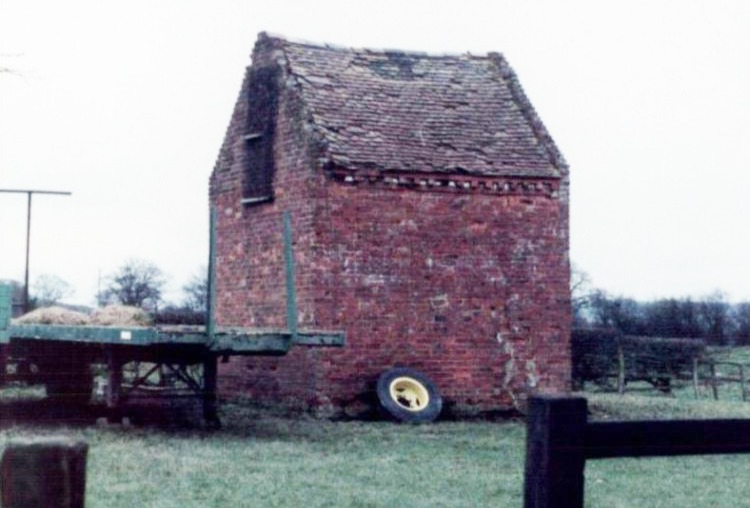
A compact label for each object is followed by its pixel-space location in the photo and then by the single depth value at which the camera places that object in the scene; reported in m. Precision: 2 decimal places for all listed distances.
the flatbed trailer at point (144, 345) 13.95
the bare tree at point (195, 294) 64.62
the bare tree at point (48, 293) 69.75
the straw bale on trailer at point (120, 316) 15.56
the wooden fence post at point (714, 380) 29.67
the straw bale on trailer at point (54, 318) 16.22
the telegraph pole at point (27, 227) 22.58
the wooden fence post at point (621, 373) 30.05
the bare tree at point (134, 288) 54.94
